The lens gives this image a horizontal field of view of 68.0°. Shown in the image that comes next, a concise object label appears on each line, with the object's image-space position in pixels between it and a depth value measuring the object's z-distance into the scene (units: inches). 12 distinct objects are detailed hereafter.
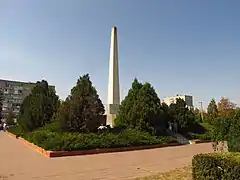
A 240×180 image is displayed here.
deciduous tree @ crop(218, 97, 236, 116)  1228.1
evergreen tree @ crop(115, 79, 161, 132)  447.6
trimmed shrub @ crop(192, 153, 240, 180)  135.0
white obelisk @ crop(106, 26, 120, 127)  745.6
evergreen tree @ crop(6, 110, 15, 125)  1327.9
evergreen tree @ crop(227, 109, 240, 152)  223.8
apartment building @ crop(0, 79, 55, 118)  1999.9
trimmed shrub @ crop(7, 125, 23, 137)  634.2
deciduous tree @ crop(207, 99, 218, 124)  1177.7
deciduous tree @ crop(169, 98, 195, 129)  531.7
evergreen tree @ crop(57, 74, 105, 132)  413.9
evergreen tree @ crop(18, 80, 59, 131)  559.5
